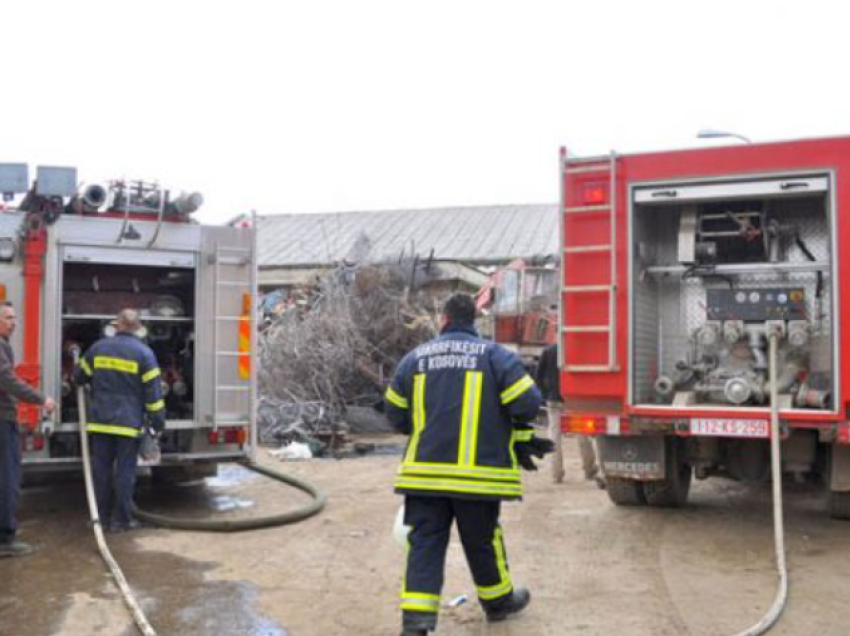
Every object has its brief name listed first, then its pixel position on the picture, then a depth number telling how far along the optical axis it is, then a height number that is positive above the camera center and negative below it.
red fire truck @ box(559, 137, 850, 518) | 6.23 +0.32
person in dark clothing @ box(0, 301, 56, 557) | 6.14 -0.63
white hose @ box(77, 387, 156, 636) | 4.59 -1.28
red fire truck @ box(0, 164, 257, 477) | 7.08 +0.47
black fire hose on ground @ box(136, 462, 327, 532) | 6.92 -1.27
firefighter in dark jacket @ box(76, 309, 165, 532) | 7.00 -0.44
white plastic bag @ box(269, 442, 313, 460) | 11.46 -1.22
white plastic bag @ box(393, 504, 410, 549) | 4.56 -0.88
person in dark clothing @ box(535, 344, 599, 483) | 9.00 -0.49
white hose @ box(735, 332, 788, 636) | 4.86 -0.86
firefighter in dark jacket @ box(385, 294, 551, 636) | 4.30 -0.49
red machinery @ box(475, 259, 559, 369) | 14.09 +0.68
